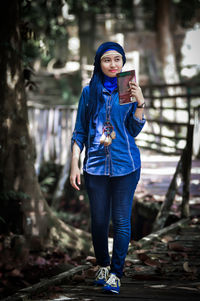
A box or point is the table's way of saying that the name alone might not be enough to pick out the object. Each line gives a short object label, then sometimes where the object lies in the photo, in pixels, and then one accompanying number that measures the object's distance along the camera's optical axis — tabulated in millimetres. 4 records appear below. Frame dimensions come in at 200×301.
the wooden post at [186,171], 10818
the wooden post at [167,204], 10922
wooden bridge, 5945
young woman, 5964
